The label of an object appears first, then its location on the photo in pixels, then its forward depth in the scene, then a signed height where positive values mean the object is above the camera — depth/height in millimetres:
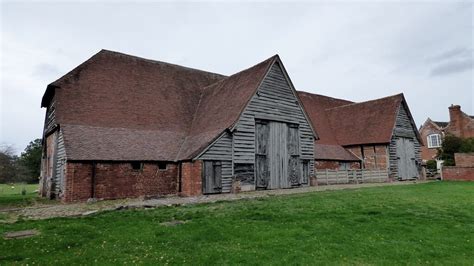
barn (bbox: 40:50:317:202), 17750 +2206
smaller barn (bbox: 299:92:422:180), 29844 +2570
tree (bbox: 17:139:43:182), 54438 +1400
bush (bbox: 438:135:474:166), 33188 +1797
